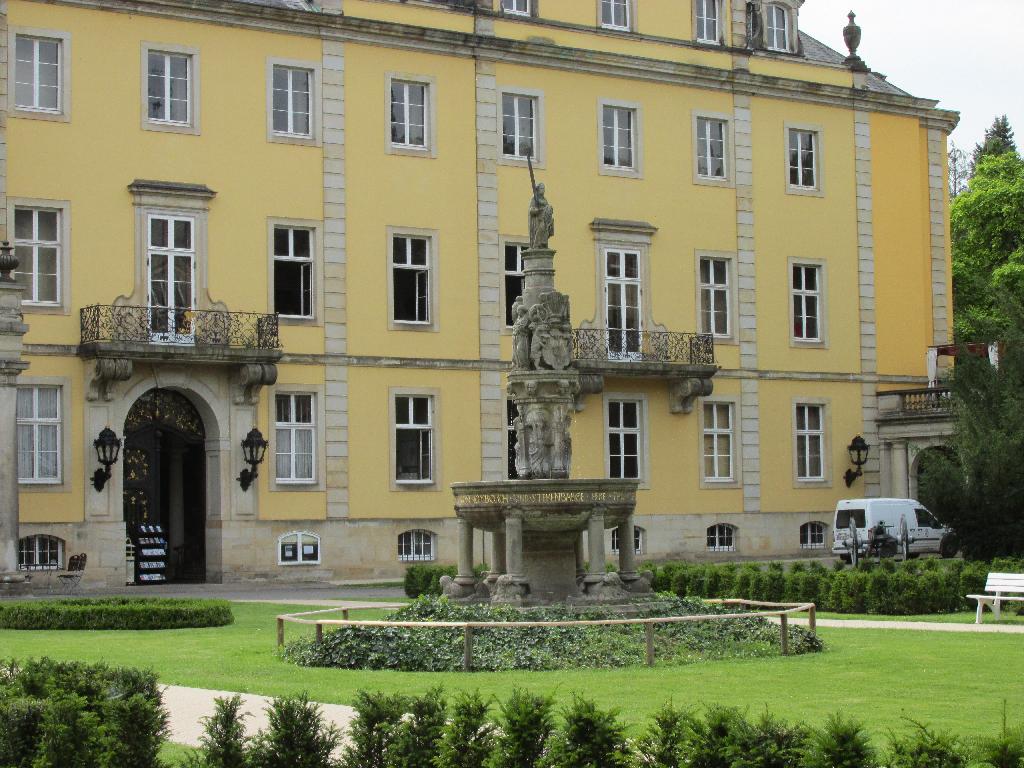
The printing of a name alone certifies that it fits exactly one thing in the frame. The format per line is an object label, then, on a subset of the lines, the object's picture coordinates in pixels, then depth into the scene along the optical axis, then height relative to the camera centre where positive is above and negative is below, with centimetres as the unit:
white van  4231 -38
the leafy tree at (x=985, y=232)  6159 +978
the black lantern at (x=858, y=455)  4719 +141
